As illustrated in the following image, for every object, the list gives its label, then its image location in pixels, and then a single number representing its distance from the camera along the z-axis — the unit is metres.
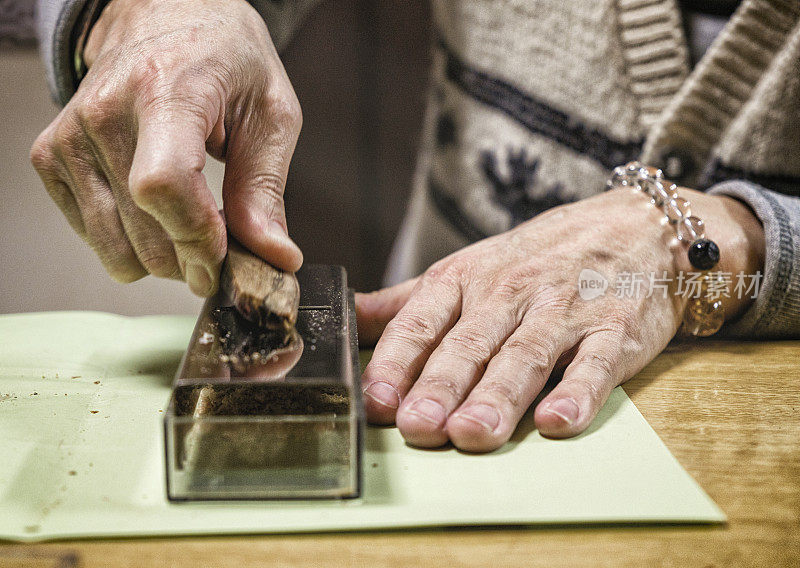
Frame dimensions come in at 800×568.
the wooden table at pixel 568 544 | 0.34
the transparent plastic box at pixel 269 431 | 0.38
